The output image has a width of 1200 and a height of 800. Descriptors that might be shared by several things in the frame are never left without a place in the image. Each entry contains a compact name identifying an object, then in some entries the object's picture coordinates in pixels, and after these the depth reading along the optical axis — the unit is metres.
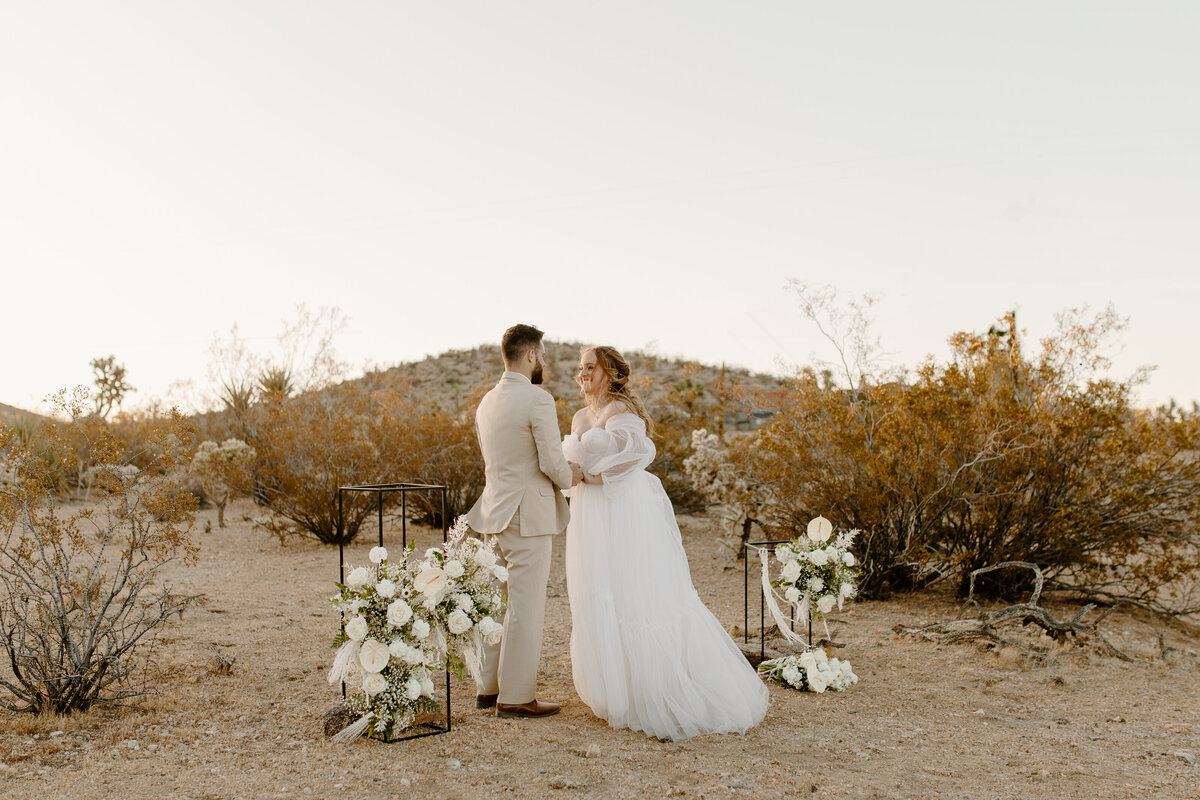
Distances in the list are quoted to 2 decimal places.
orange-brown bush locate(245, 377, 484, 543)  12.22
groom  4.80
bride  4.78
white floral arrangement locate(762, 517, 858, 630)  5.78
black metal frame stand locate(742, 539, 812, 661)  5.84
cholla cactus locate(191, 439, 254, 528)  13.55
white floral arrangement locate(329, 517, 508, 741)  4.28
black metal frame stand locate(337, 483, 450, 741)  4.56
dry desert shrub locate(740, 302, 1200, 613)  8.15
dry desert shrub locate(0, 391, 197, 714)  4.77
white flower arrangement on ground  5.68
